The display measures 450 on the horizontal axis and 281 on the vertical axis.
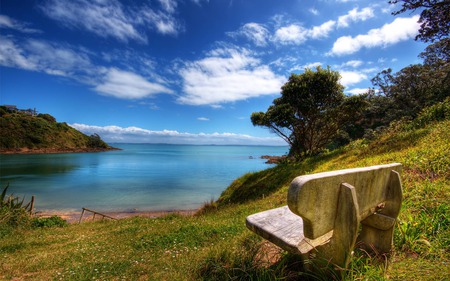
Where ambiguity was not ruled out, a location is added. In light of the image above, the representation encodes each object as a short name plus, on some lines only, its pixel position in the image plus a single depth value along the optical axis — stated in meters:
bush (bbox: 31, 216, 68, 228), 9.94
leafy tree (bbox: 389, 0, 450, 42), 11.54
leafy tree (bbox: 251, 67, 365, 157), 16.62
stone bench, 1.56
